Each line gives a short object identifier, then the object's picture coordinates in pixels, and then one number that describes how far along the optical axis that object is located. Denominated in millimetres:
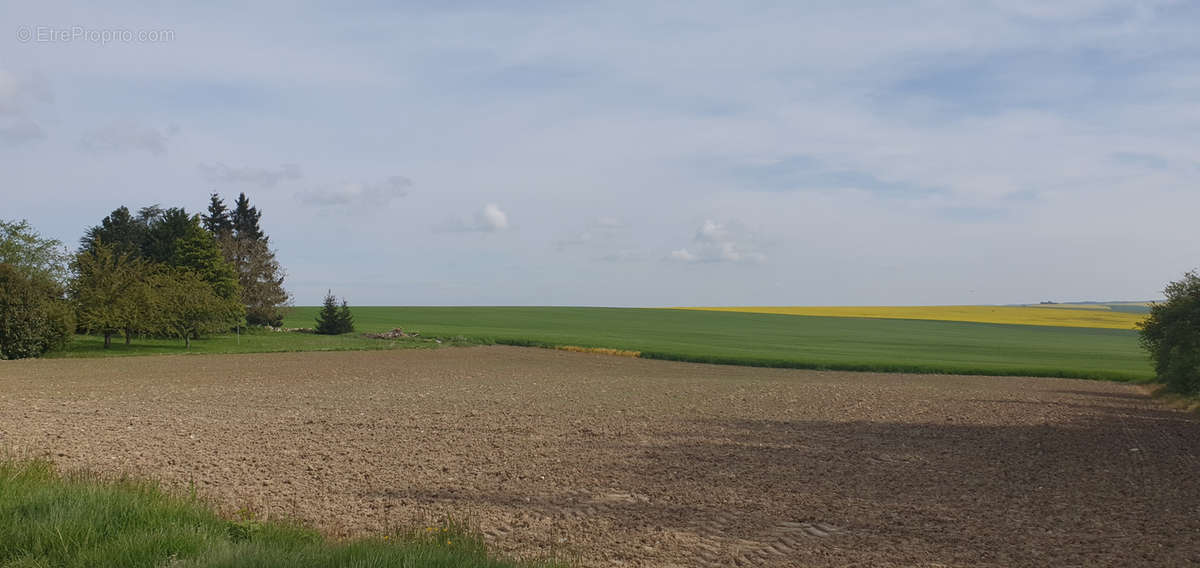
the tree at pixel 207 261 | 52281
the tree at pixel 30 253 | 45312
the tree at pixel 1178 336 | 26703
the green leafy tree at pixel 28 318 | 38125
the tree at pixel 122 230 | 70500
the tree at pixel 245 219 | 80606
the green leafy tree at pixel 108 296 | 42312
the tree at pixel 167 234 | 61931
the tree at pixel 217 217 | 78500
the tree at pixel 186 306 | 44400
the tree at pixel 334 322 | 59844
